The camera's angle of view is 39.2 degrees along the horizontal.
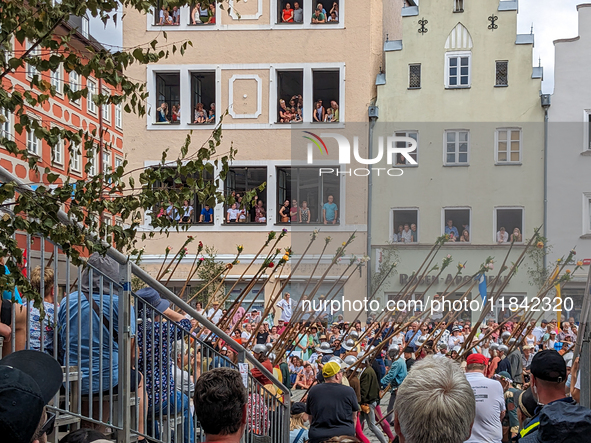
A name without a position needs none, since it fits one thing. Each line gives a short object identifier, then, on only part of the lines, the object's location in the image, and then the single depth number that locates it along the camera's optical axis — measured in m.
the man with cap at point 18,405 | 2.28
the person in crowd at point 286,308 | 24.31
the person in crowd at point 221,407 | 3.39
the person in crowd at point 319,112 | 29.58
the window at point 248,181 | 29.34
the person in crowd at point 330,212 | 29.00
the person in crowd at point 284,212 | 29.23
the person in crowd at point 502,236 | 28.70
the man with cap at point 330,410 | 8.44
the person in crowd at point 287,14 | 29.70
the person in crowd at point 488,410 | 6.84
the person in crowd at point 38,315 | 4.61
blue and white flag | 24.11
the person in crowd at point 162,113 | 30.09
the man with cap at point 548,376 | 4.57
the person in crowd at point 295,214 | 29.16
